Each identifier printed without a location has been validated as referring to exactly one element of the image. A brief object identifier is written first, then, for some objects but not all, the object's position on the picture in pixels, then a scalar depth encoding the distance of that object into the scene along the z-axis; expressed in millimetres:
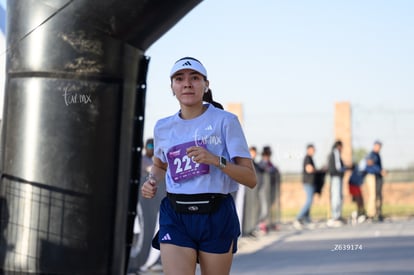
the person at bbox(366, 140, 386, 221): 23266
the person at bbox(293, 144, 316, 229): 21578
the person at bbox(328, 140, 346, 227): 21781
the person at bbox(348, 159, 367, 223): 23516
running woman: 5773
